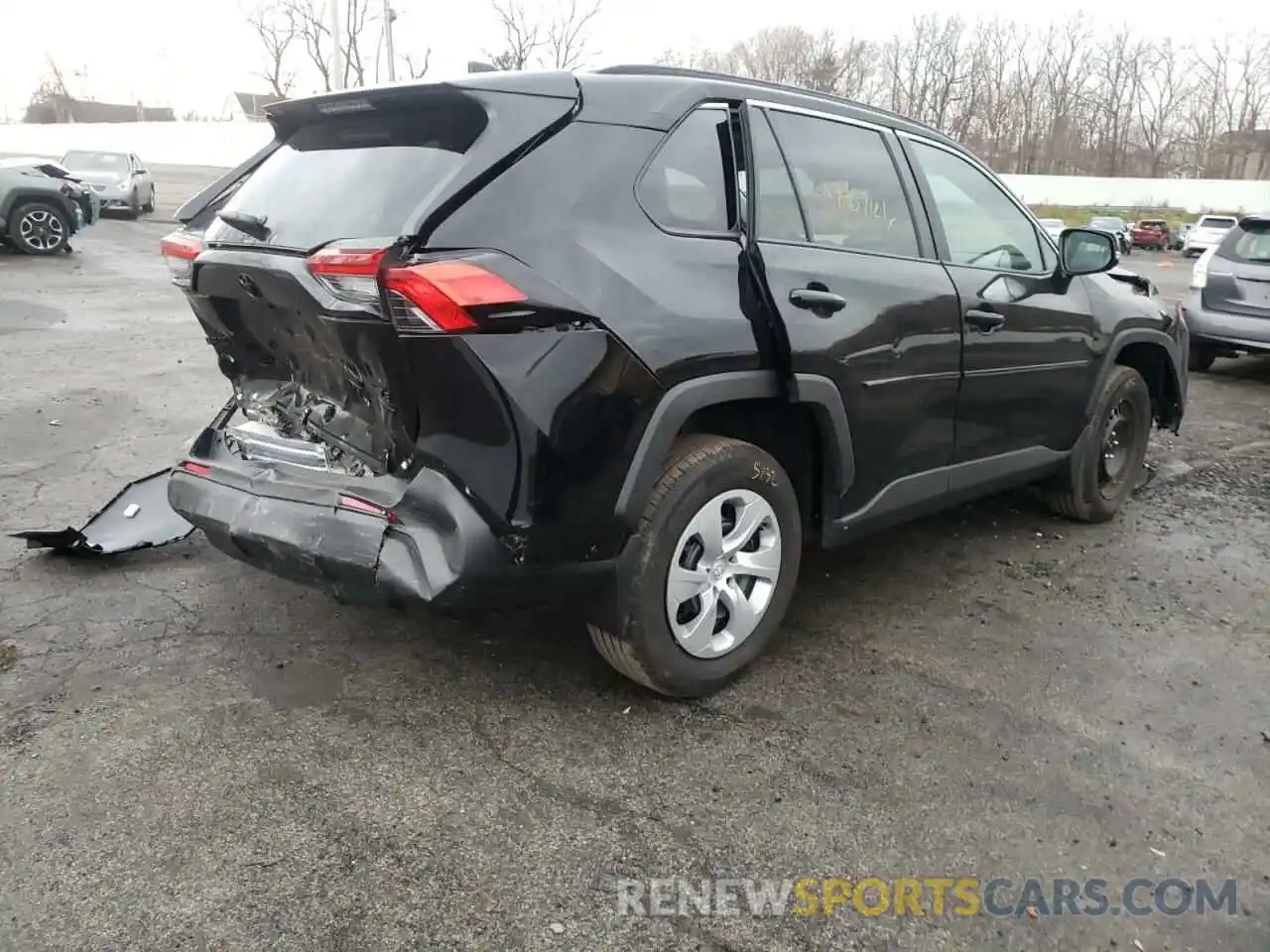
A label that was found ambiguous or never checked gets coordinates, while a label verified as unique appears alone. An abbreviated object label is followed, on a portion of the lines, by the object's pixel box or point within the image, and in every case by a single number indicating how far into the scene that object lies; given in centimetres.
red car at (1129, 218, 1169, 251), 3781
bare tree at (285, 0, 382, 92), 4278
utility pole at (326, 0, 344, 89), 2675
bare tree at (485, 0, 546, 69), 3988
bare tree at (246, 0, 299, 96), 5069
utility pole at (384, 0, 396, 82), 2798
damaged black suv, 252
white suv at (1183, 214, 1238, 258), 3196
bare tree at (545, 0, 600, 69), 4083
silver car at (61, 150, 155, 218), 2256
